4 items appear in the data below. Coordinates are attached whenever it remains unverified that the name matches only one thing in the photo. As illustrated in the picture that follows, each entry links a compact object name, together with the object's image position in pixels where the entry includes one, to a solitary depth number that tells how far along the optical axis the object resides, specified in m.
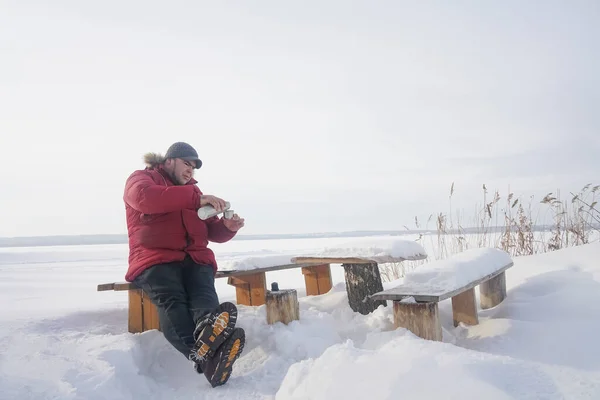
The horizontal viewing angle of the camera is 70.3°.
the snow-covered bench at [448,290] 2.45
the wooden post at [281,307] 3.04
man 2.28
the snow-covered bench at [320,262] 3.02
